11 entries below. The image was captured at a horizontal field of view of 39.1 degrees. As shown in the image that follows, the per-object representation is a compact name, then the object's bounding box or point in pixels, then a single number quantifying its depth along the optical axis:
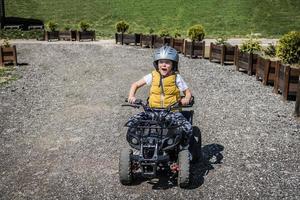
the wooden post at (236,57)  20.31
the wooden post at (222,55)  21.91
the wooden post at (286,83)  14.33
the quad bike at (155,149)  7.29
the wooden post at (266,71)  16.53
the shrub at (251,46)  20.98
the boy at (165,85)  7.77
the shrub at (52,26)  38.16
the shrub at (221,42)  23.35
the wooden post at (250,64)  18.86
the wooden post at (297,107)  12.31
